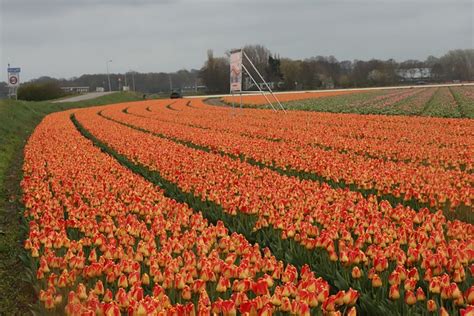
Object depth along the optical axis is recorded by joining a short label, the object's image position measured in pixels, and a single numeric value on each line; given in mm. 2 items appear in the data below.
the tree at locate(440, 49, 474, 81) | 139500
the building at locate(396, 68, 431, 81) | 135125
